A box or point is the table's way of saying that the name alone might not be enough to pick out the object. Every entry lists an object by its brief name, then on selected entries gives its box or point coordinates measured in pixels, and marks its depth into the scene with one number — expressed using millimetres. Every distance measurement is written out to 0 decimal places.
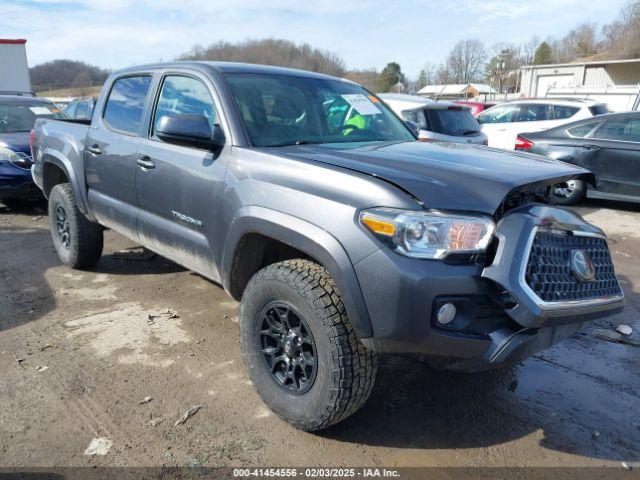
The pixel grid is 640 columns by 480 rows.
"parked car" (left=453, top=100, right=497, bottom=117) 14888
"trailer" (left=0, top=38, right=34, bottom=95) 16859
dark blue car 7273
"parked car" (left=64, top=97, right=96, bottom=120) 13509
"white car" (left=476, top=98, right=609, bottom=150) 11258
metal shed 37469
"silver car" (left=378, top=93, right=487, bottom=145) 8906
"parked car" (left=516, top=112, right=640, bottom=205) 7668
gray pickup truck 2225
